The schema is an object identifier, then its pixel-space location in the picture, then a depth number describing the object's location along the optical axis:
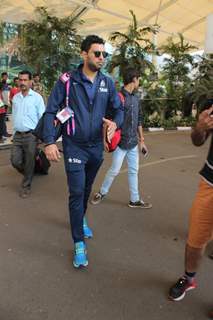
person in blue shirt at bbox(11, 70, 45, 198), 5.32
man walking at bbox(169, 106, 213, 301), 2.59
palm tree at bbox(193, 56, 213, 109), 13.19
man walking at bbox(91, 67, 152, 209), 4.58
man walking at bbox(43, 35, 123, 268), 3.24
